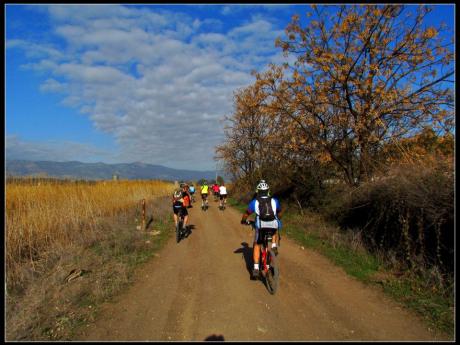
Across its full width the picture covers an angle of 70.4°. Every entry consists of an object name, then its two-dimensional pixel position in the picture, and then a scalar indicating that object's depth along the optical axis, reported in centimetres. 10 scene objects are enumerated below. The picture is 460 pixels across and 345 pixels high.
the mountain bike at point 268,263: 638
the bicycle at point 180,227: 1180
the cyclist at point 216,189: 3185
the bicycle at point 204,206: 2380
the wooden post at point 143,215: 1364
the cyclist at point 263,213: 685
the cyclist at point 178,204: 1234
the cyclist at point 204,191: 2378
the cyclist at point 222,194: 2400
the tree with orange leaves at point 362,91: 1205
